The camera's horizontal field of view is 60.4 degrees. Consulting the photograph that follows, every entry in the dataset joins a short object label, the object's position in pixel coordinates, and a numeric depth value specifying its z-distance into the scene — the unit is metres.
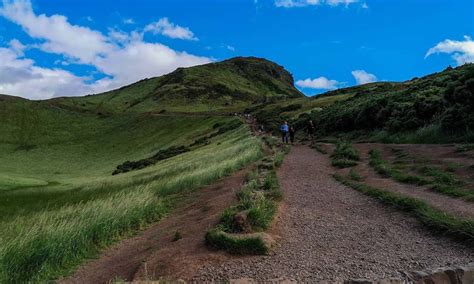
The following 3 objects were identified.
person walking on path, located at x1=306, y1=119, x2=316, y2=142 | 34.25
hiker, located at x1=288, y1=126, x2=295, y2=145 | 35.50
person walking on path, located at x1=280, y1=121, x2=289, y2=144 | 35.66
